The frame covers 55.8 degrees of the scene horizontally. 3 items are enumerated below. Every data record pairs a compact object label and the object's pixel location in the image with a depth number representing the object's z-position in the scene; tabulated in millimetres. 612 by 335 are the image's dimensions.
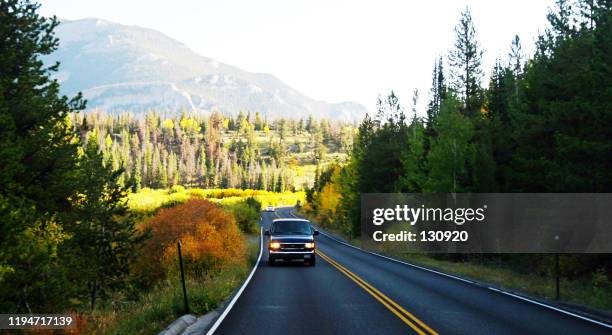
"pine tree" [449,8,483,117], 53500
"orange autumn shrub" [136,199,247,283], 25781
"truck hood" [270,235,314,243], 27125
